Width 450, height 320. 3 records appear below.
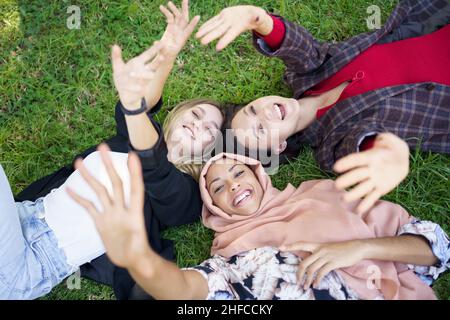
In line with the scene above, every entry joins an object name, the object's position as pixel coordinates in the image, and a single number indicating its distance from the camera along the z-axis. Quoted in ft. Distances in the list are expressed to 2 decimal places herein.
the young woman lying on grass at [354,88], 7.63
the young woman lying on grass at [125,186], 6.15
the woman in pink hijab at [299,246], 6.44
